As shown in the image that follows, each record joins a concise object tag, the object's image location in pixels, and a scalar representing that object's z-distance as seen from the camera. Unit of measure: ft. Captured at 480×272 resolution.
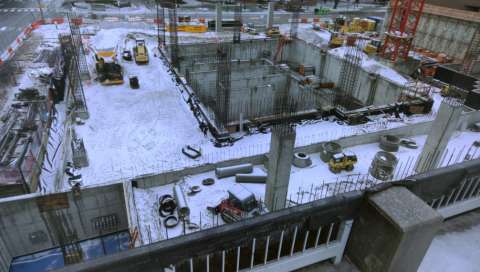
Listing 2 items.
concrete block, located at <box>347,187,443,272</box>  12.72
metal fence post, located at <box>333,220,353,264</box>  14.90
